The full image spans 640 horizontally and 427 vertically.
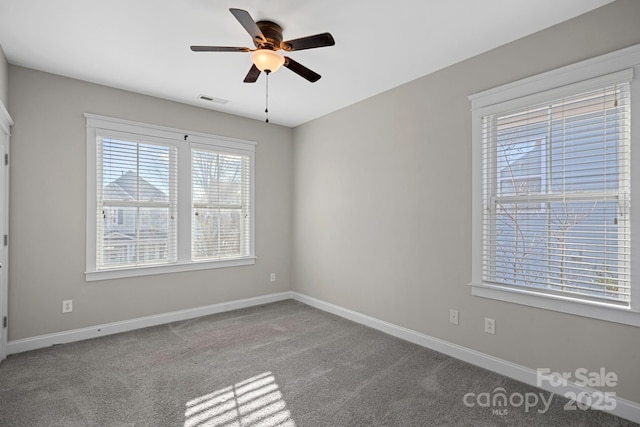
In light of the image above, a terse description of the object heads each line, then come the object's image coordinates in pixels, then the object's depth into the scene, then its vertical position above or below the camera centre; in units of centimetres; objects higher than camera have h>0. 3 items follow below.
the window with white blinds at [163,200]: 356 +16
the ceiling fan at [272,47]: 215 +116
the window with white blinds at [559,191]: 219 +18
